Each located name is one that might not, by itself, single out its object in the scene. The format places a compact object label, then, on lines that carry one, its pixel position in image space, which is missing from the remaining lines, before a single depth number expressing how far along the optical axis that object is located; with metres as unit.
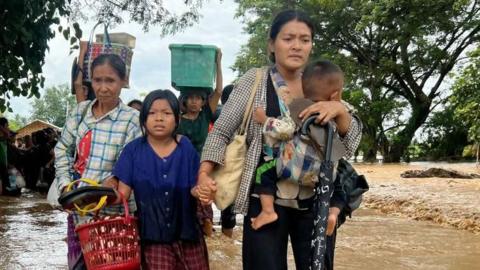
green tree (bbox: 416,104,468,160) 28.94
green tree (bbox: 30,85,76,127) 73.56
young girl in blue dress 2.59
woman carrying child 2.16
